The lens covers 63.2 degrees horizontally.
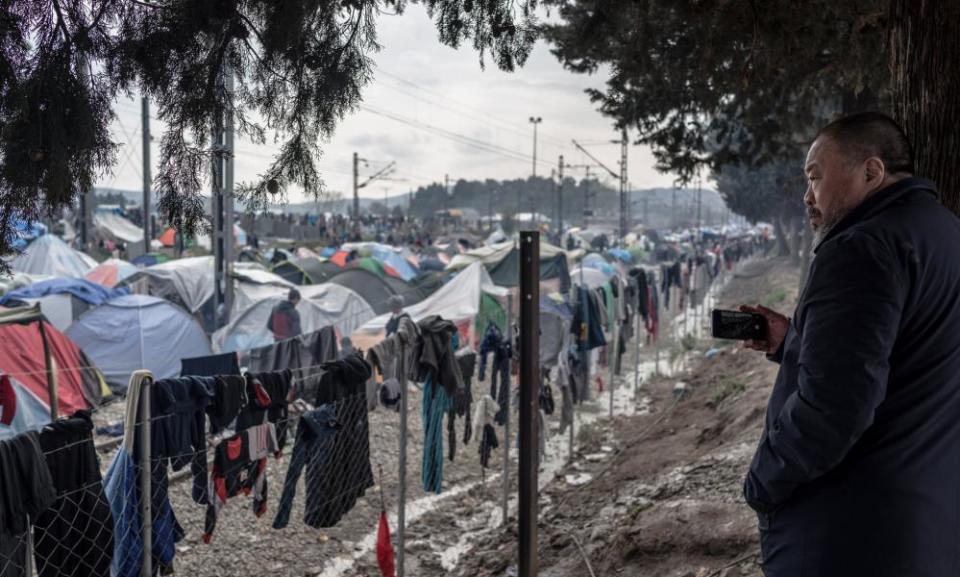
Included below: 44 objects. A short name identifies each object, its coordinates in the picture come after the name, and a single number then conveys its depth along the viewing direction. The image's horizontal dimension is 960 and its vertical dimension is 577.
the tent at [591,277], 22.78
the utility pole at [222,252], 12.85
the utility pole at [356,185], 42.86
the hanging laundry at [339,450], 5.03
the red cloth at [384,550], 4.82
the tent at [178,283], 17.05
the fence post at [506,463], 6.85
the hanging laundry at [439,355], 5.71
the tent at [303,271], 22.59
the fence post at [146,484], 3.36
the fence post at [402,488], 4.83
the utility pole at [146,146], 20.56
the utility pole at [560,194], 50.16
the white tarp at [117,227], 38.75
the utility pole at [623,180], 39.97
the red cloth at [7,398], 5.87
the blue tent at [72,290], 13.78
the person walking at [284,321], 13.23
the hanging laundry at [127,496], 3.43
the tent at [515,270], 21.02
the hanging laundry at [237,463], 4.64
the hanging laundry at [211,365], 8.55
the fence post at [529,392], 4.38
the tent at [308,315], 13.41
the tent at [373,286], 19.88
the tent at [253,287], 15.27
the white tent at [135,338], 12.58
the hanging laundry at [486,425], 7.10
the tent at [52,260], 22.22
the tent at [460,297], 14.99
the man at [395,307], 12.34
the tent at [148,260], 23.19
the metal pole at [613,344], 11.05
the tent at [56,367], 9.60
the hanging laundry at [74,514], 3.15
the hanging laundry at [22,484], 2.80
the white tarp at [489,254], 21.61
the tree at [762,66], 2.89
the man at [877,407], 1.80
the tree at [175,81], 3.17
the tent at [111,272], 19.31
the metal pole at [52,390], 6.75
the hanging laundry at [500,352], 7.22
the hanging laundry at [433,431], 6.50
